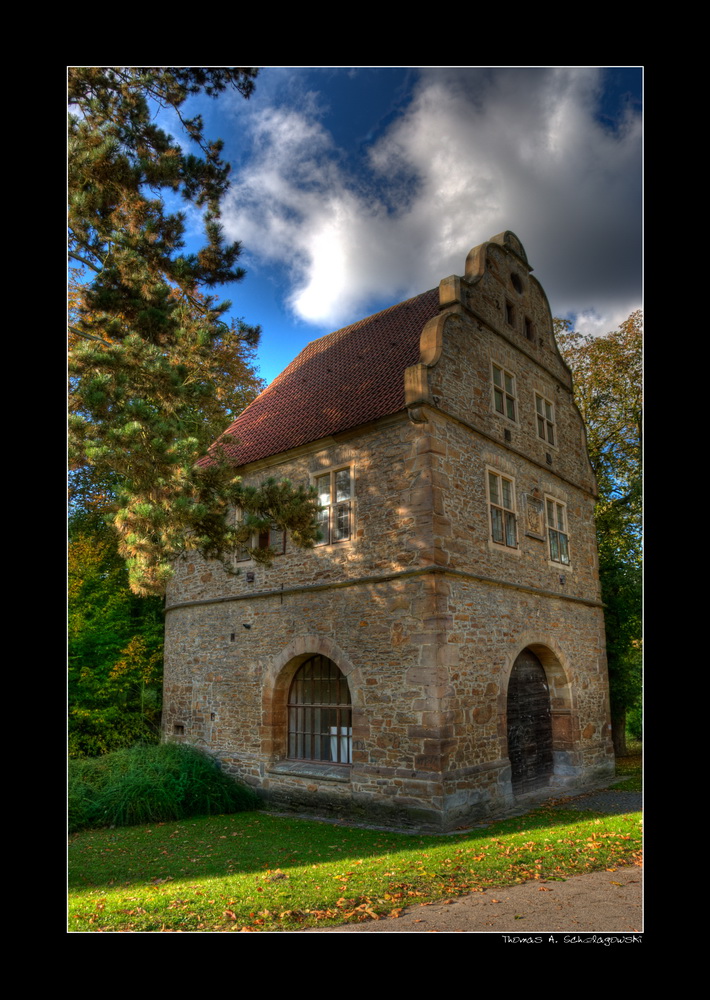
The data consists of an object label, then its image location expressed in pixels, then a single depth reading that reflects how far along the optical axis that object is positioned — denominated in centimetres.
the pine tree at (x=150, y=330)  786
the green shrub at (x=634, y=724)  2130
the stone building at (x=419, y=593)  1104
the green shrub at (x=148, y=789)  1120
